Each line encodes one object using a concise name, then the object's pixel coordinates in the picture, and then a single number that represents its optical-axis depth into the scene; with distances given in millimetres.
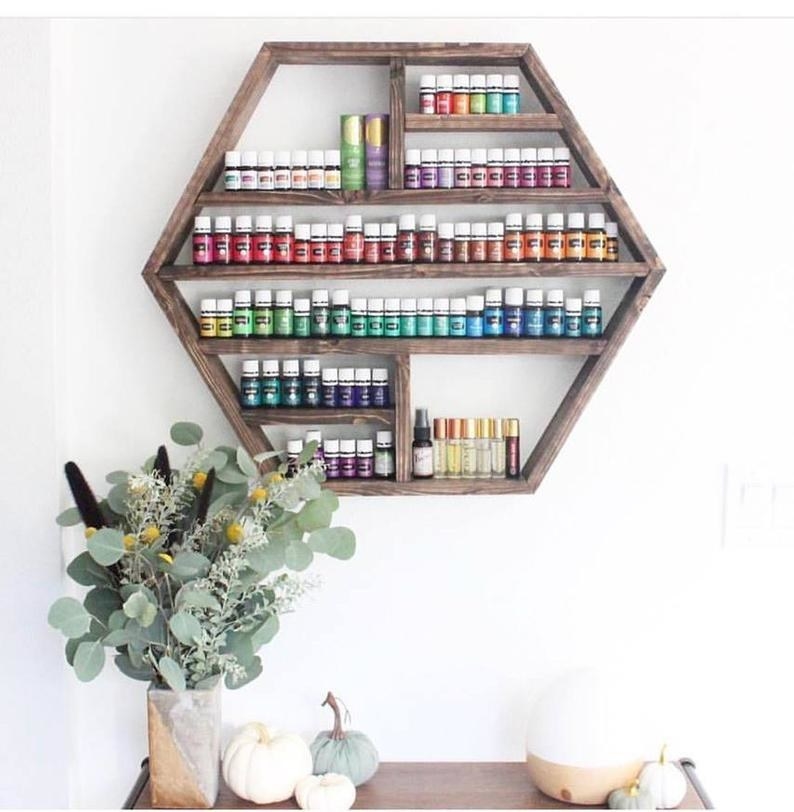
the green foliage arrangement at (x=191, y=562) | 1840
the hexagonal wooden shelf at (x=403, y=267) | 2021
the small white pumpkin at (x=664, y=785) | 1956
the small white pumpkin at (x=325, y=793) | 1911
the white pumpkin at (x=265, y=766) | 1939
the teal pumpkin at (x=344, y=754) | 2018
